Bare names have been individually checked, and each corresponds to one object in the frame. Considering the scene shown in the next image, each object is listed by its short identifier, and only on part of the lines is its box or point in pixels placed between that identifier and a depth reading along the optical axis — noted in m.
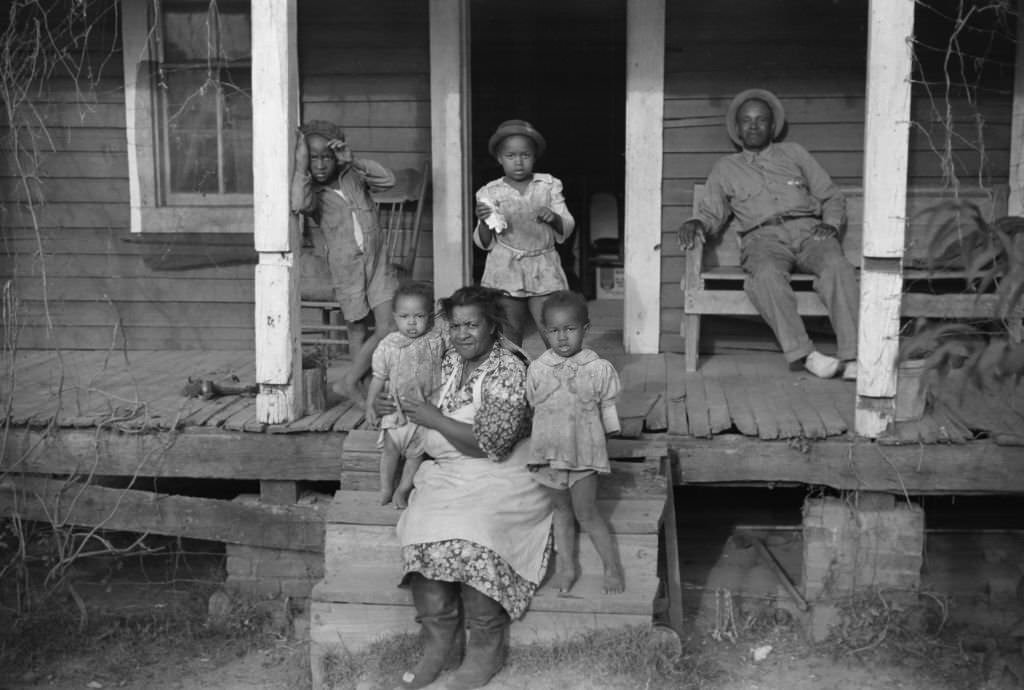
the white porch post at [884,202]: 4.55
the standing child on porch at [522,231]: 5.12
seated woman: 3.96
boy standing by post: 5.23
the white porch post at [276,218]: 4.75
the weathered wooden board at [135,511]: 5.23
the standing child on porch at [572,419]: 4.06
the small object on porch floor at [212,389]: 5.58
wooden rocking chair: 6.33
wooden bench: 5.36
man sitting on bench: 5.77
